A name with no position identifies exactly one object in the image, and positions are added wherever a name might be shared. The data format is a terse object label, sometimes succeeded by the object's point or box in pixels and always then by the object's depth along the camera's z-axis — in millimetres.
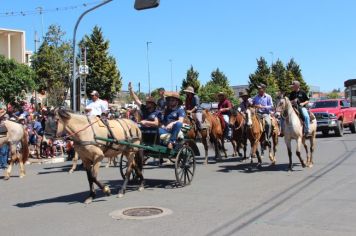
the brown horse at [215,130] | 15836
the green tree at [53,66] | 46531
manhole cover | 7816
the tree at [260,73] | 66750
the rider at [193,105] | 15320
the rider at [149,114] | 10695
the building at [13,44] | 70438
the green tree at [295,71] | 77038
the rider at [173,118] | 10867
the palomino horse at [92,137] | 9117
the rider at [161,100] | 14016
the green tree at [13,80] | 44719
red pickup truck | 27156
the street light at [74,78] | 21969
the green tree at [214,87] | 69000
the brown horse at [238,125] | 14562
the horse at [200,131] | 14867
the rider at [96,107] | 14180
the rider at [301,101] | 13883
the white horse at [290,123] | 13367
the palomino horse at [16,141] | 13562
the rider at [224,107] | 16422
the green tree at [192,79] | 68644
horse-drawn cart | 10656
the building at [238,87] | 126794
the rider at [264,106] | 14708
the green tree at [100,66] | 50531
